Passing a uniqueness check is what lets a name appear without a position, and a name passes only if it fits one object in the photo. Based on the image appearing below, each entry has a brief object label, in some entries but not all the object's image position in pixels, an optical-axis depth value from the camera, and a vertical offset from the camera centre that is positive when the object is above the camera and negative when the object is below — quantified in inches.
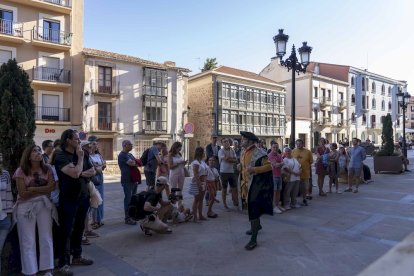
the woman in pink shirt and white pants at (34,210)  147.7 -29.7
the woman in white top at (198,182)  259.4 -29.2
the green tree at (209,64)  1546.5 +381.2
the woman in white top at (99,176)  242.8 -23.0
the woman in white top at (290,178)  312.5 -31.4
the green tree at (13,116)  187.2 +16.5
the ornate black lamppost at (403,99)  770.2 +109.9
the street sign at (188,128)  728.7 +37.5
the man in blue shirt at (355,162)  412.2 -21.2
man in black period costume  200.8 -25.6
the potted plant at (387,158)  616.1 -24.1
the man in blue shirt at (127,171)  255.4 -20.6
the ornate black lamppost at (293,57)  399.2 +111.4
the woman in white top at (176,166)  272.7 -17.5
